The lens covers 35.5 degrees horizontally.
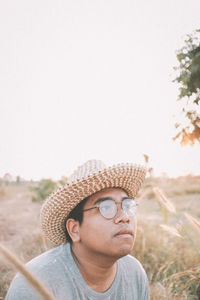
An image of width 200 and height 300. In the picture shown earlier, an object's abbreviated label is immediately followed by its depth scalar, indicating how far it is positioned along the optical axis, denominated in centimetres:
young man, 70
